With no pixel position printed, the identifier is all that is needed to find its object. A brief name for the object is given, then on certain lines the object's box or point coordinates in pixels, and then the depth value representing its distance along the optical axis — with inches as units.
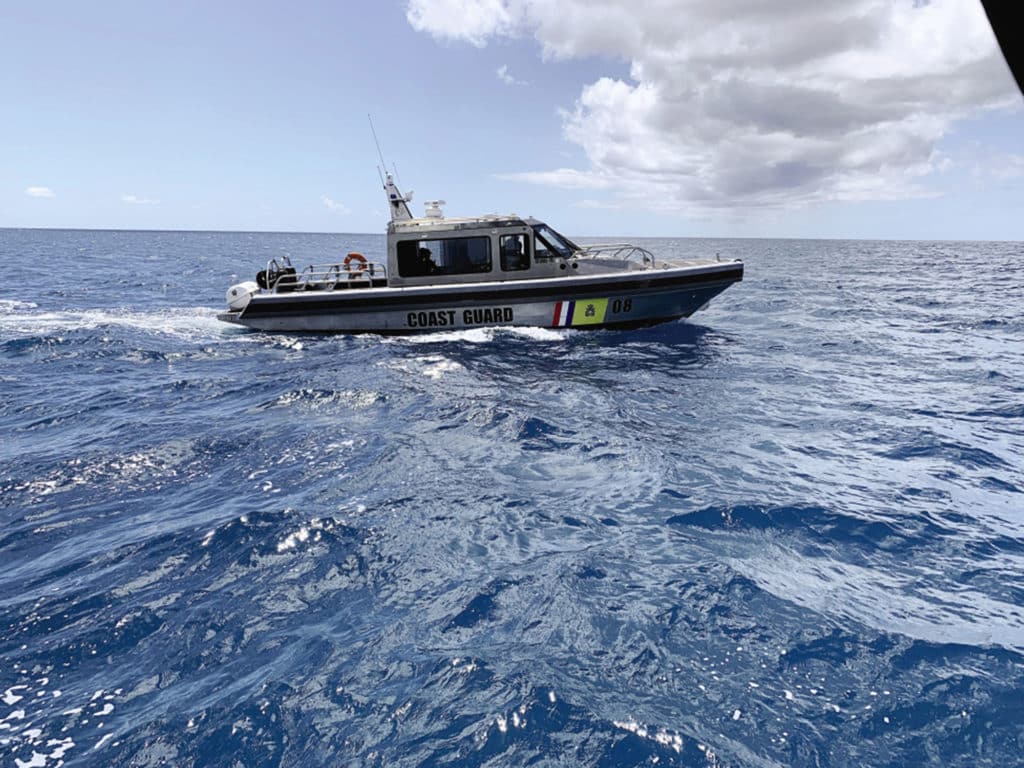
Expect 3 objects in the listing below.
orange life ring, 578.9
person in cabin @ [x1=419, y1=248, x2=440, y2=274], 536.1
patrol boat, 517.3
